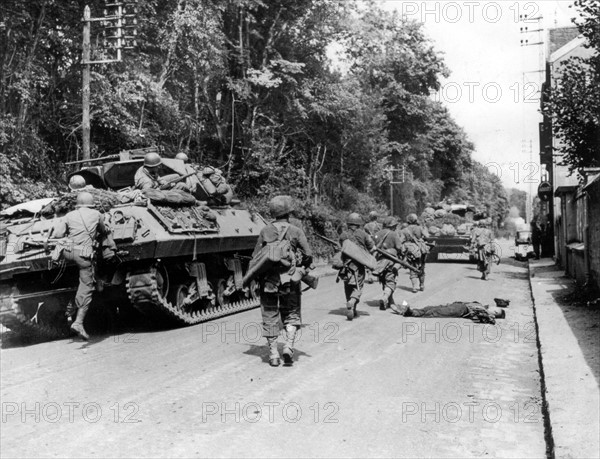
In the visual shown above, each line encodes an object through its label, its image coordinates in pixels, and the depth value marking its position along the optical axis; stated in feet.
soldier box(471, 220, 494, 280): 57.21
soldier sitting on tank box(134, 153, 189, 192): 34.99
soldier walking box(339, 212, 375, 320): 34.56
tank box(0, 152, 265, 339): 28.86
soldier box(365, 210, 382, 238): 42.52
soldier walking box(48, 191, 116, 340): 27.63
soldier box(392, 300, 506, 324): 33.50
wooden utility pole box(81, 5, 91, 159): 47.18
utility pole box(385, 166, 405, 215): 117.54
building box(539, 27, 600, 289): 39.14
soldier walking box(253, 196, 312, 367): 23.65
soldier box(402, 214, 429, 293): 47.55
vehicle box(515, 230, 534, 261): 125.49
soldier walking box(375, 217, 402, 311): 38.47
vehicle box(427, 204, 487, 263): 77.48
